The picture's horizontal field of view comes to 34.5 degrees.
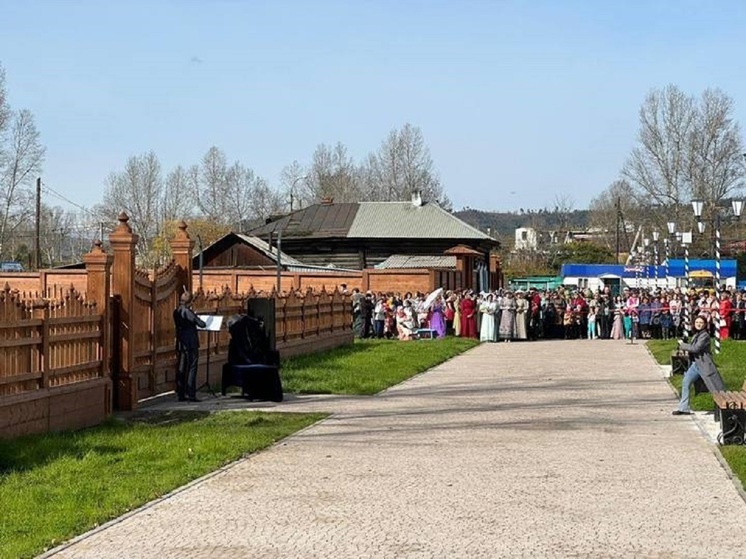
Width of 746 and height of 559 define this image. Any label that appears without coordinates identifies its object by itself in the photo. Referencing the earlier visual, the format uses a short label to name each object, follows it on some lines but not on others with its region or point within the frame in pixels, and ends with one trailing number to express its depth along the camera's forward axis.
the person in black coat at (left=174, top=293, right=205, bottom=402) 18.94
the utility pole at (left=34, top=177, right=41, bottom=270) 67.95
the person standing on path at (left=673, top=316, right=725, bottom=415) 16.84
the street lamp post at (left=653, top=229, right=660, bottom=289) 60.47
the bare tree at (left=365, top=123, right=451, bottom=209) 102.38
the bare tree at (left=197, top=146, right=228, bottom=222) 107.31
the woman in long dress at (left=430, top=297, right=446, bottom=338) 41.03
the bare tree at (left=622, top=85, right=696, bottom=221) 79.69
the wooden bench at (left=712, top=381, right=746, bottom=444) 13.83
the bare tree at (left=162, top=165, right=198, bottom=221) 104.69
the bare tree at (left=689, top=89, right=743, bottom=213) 78.69
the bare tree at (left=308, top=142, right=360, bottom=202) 107.81
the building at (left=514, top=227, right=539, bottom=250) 126.51
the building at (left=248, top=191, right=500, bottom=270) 66.94
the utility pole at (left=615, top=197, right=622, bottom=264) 96.62
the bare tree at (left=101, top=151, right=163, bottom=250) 103.62
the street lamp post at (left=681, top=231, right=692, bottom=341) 34.37
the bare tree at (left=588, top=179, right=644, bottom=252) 95.00
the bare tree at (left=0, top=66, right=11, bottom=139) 72.62
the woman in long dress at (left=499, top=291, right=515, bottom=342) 40.28
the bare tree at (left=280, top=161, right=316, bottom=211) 108.94
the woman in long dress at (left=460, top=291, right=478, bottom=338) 41.19
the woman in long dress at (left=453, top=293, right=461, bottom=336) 41.35
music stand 19.42
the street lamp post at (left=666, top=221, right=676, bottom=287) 53.92
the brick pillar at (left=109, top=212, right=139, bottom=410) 17.05
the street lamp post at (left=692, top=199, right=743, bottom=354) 30.03
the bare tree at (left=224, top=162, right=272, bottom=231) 108.06
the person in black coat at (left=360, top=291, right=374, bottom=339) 40.75
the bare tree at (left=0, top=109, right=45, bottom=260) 76.62
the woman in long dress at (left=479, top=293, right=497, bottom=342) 40.19
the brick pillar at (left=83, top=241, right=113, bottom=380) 16.20
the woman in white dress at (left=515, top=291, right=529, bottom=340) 40.62
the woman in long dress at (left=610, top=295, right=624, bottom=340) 41.25
